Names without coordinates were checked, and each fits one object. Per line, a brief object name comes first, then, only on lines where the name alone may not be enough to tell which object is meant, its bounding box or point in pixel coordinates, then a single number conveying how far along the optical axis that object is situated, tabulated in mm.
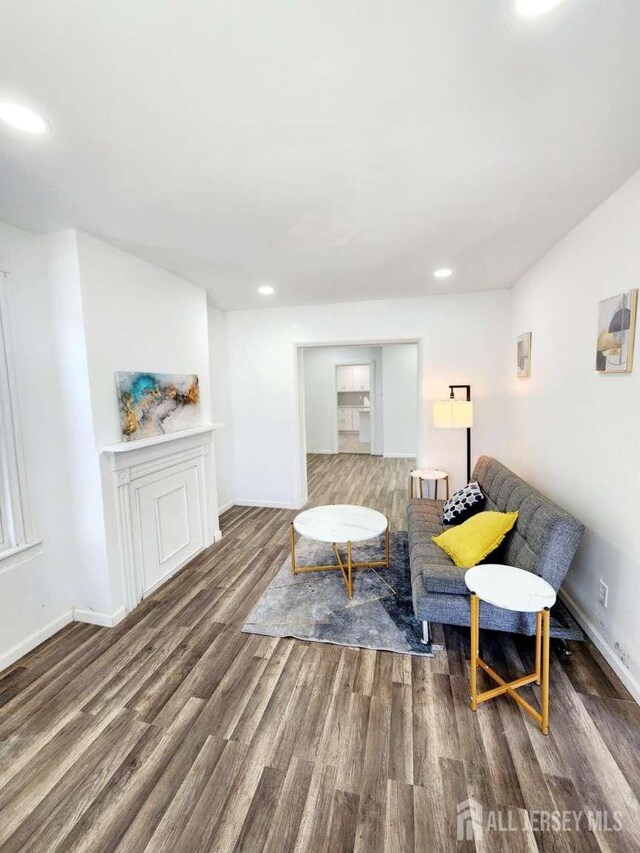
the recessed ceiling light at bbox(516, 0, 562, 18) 932
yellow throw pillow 2138
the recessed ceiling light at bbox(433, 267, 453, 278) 3133
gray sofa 1827
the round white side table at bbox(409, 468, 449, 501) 3820
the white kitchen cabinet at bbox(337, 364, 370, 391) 9453
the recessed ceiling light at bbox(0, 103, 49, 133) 1242
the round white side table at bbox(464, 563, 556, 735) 1572
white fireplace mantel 2484
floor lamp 3604
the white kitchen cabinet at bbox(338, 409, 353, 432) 9719
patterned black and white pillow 2840
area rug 2193
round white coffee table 2643
